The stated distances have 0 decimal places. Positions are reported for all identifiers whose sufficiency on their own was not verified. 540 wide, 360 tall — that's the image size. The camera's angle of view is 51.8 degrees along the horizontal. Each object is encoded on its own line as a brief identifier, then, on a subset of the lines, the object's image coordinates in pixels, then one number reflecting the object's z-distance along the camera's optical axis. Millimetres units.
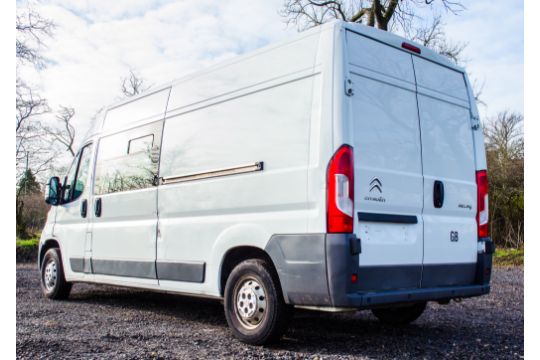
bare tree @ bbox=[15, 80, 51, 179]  22094
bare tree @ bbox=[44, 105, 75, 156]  32375
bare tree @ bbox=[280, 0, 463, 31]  16594
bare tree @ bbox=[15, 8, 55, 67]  17344
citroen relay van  4477
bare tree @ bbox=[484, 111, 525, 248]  18594
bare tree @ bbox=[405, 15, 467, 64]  17672
